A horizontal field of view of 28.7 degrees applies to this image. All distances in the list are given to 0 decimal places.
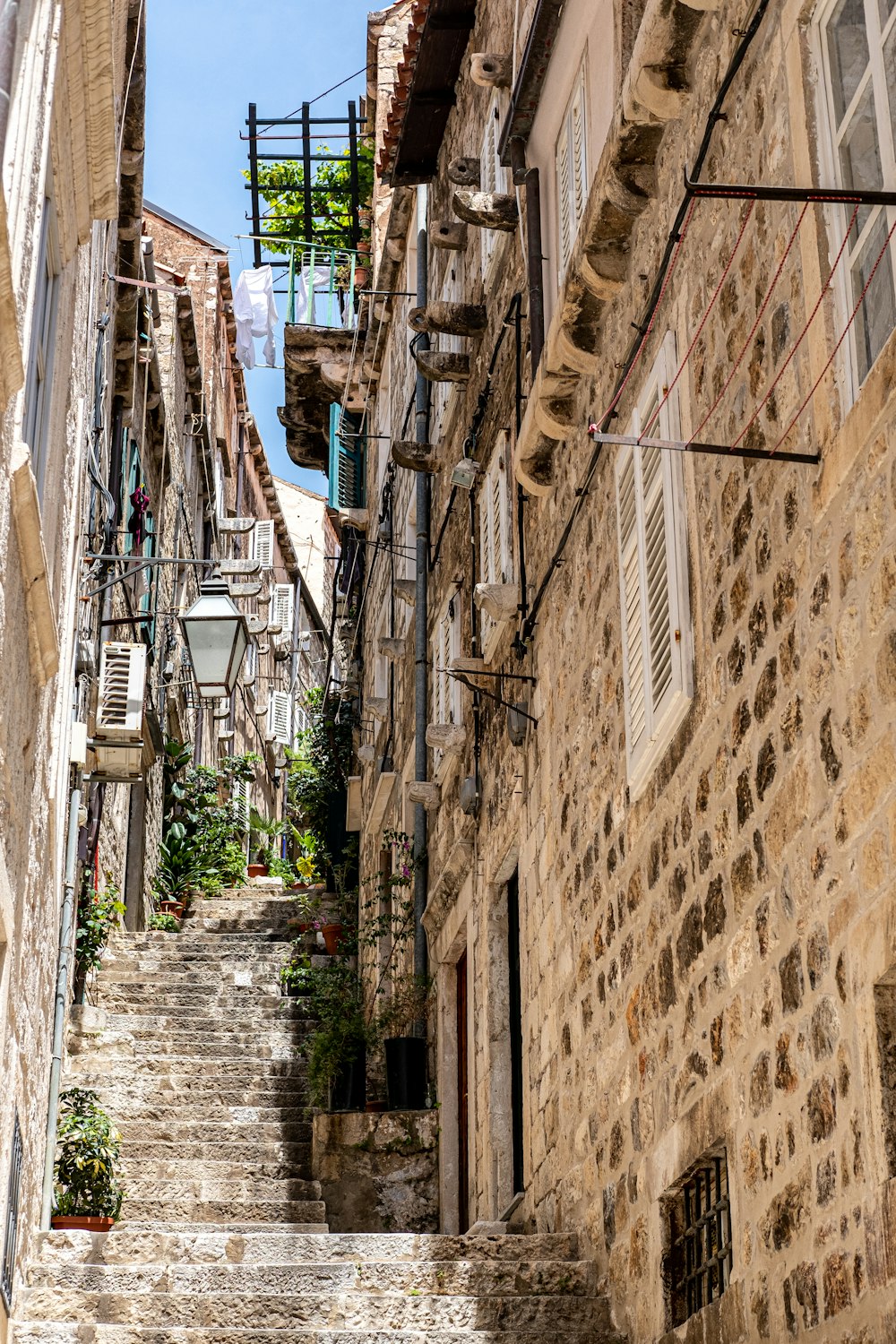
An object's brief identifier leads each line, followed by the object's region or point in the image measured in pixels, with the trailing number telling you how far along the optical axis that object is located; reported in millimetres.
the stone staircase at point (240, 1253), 6746
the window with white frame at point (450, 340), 13250
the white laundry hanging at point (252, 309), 26641
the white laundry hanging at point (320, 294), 22859
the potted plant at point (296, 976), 15645
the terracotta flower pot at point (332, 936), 17766
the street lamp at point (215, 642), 10188
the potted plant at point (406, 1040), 11836
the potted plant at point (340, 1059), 12641
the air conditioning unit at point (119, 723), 11547
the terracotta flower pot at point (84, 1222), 10031
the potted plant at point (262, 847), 25078
